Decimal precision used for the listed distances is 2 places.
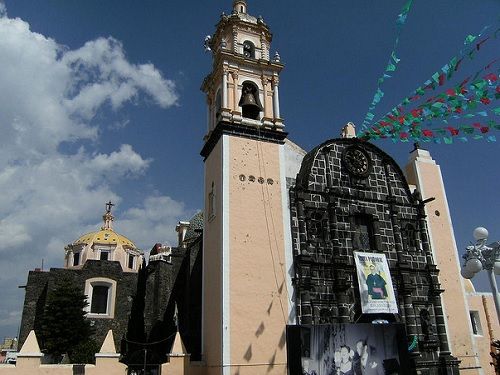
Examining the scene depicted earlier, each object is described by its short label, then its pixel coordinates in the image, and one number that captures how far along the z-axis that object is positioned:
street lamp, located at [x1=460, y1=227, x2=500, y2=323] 9.66
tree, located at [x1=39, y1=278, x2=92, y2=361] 20.95
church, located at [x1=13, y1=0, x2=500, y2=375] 15.39
